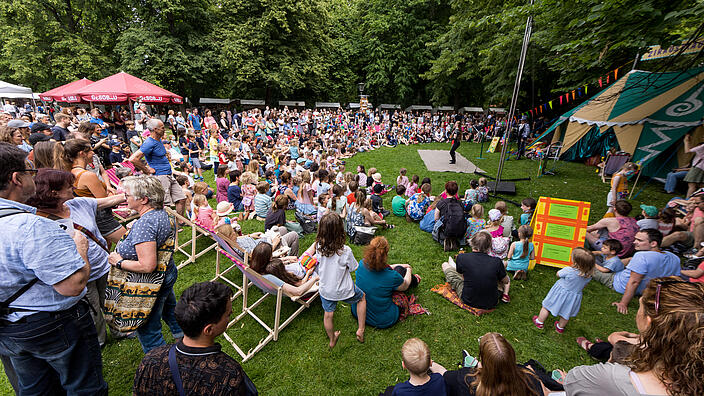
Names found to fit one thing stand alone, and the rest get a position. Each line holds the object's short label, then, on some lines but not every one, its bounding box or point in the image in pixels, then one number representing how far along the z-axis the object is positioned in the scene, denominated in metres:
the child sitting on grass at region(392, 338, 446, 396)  2.11
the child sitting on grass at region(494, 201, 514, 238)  5.84
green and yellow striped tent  7.85
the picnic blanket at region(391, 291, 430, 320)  4.10
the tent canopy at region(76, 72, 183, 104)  11.20
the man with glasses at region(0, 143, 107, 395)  1.71
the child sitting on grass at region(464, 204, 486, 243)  5.68
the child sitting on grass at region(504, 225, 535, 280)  4.87
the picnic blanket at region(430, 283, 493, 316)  4.24
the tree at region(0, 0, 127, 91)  20.59
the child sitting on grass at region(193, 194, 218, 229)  5.43
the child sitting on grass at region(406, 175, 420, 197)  8.26
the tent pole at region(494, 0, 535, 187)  6.81
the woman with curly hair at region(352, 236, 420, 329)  3.47
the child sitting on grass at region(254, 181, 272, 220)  6.86
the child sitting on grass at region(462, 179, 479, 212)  7.61
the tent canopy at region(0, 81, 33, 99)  15.57
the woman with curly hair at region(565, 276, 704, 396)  1.41
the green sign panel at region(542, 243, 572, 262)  5.41
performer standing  13.16
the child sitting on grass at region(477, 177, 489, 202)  8.41
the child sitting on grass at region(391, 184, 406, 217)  7.73
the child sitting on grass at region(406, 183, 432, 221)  7.39
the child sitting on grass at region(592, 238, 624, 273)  4.21
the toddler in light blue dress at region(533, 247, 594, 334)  3.52
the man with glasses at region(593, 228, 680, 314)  3.70
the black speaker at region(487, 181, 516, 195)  9.26
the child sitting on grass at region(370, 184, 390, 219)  7.44
